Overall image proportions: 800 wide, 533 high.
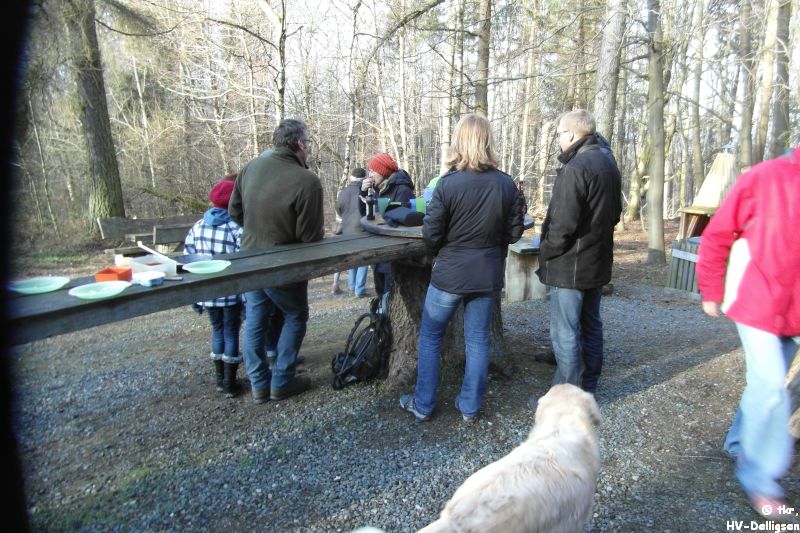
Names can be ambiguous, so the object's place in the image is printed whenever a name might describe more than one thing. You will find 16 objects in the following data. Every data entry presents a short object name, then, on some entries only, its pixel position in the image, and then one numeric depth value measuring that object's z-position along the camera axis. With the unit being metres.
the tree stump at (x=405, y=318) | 3.87
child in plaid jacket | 3.81
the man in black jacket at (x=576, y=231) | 3.08
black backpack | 3.89
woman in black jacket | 3.00
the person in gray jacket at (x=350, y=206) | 6.70
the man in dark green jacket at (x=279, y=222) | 3.44
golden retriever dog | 1.49
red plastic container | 2.29
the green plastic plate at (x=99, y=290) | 2.04
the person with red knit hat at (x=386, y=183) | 6.00
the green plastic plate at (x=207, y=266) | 2.53
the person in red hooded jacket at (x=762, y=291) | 2.16
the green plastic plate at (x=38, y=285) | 2.19
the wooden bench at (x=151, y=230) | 8.93
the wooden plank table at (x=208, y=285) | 1.87
